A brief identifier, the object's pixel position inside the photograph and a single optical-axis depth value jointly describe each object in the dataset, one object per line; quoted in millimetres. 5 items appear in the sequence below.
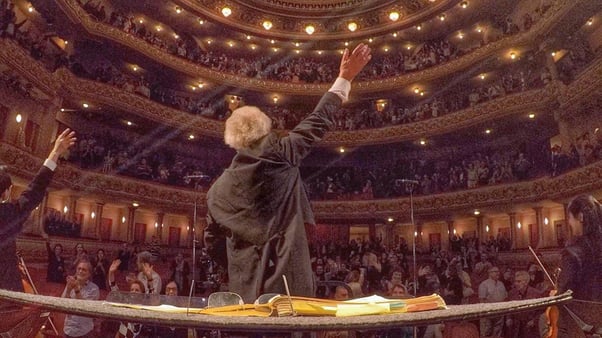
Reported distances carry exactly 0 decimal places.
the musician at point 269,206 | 2174
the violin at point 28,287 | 3621
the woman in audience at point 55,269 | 11555
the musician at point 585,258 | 2330
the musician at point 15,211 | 2781
